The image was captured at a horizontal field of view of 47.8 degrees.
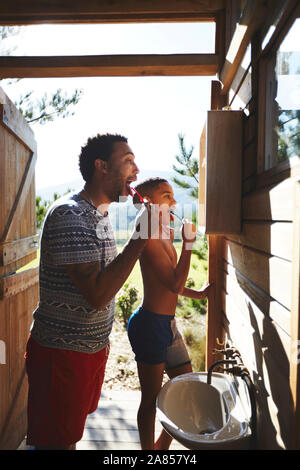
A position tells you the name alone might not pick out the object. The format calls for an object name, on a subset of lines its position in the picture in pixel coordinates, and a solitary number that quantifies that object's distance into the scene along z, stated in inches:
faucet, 50.3
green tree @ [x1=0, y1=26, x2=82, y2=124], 138.6
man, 48.6
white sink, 53.3
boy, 66.4
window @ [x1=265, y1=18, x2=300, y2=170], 36.6
